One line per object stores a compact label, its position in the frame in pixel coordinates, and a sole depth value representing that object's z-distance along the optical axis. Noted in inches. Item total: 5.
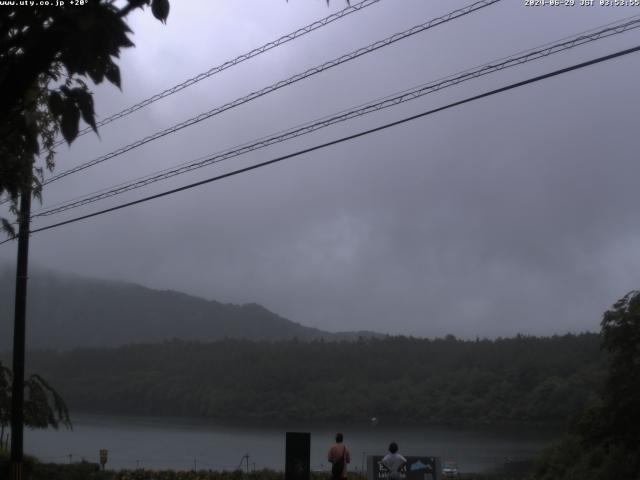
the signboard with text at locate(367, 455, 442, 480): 636.7
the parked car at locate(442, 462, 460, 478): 1095.6
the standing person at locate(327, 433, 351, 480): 599.2
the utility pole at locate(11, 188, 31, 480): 706.8
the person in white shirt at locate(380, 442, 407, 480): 602.5
